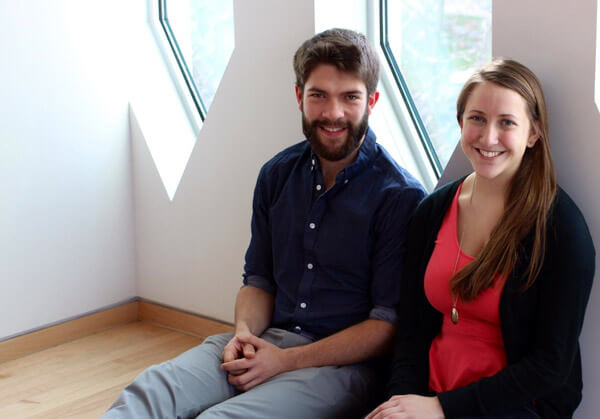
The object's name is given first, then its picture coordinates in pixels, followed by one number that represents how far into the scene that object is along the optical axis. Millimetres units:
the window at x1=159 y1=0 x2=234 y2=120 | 3221
